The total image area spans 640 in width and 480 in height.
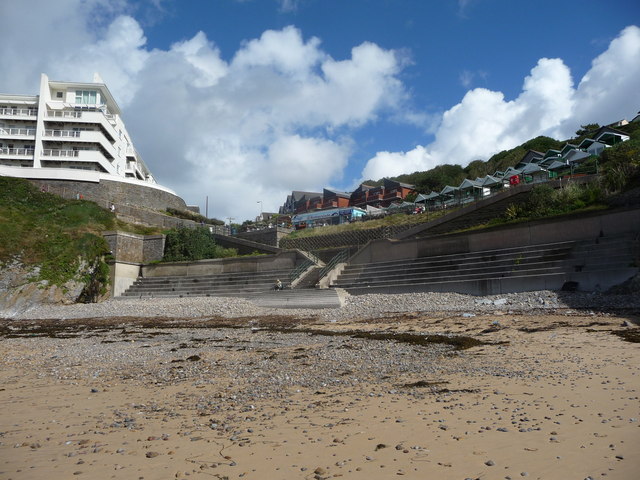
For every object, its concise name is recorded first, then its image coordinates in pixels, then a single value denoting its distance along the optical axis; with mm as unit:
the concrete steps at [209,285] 27234
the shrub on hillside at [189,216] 49366
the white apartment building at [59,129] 50812
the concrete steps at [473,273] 17125
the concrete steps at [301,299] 21016
